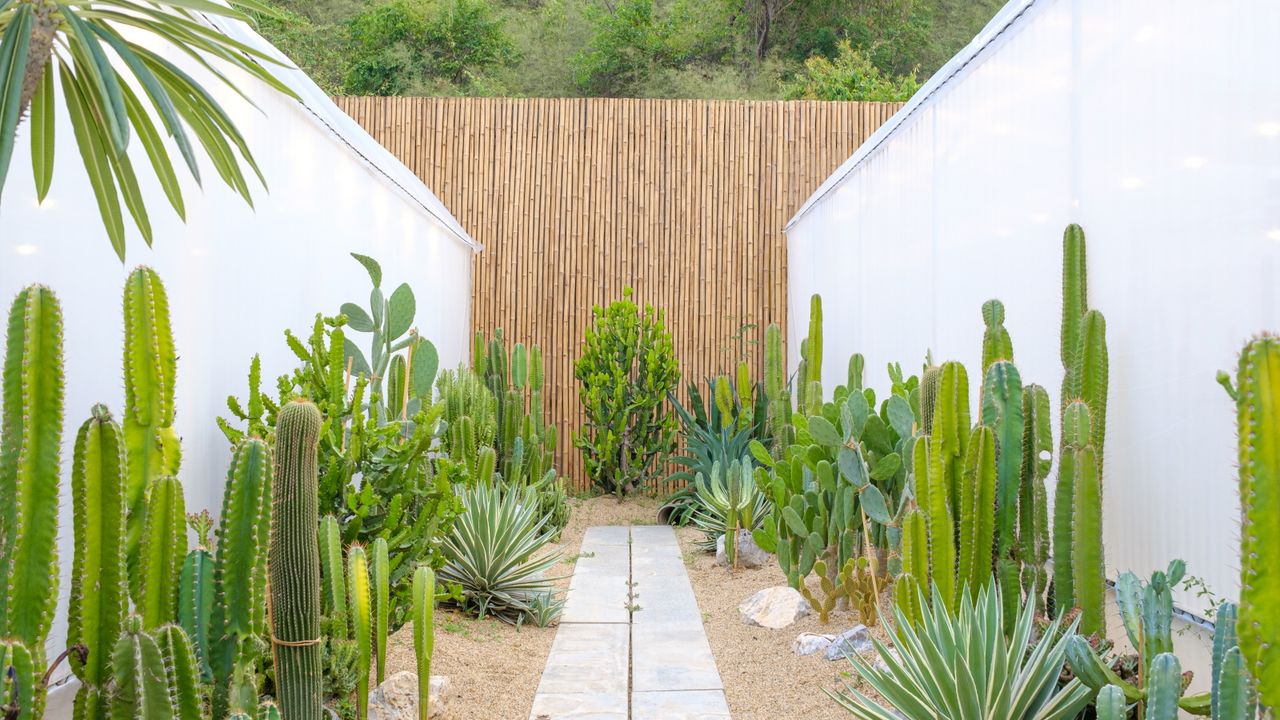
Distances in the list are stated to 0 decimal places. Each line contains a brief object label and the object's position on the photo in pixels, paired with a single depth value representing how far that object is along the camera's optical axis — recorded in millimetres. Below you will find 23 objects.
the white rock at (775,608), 4098
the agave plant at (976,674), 2311
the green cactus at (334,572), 2748
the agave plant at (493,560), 4227
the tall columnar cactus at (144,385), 2045
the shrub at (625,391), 7414
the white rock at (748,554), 5410
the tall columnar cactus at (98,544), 1805
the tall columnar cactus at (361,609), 2705
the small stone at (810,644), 3639
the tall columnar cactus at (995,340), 2992
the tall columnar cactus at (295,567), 2334
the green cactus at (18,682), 1567
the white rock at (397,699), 2854
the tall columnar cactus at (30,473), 1671
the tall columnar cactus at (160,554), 1959
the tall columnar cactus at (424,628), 2771
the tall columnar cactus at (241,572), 1959
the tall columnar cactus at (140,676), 1635
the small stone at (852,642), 3523
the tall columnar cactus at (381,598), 2887
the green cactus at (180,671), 1732
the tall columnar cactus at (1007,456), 2693
